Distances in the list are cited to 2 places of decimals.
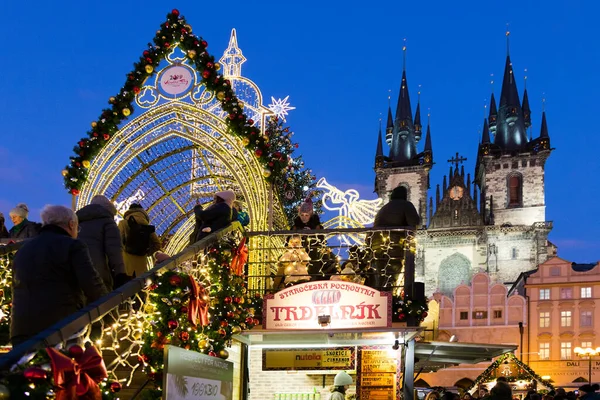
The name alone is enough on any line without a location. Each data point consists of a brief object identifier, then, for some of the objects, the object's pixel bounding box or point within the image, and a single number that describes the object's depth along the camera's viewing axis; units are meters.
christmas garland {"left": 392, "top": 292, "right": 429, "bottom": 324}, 10.02
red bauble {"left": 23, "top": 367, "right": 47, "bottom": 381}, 4.21
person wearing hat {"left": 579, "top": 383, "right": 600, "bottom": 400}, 8.09
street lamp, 32.59
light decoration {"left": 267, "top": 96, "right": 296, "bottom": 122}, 15.86
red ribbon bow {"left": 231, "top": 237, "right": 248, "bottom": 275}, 9.48
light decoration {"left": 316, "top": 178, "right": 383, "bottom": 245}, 15.15
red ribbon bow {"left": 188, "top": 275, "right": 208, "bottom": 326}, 7.18
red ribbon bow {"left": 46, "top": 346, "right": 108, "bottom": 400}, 4.36
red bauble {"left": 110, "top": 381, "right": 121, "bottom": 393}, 5.12
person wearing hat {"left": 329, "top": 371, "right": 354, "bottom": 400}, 9.55
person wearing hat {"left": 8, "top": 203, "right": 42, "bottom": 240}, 10.29
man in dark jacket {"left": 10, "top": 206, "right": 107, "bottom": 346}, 5.18
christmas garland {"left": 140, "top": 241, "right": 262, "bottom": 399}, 6.73
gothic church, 69.88
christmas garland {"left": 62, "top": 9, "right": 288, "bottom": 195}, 12.73
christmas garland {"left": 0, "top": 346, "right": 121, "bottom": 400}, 4.17
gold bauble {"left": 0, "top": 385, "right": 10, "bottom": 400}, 4.02
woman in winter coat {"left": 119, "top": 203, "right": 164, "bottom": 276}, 8.97
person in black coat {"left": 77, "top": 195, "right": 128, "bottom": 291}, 7.16
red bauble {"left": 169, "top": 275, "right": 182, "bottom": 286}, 6.95
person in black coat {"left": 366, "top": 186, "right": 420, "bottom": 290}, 10.50
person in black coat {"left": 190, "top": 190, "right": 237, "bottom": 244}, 9.74
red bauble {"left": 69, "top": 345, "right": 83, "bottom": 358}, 4.61
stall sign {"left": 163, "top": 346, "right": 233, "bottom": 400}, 5.76
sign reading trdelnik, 9.91
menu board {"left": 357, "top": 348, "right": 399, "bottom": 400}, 10.48
